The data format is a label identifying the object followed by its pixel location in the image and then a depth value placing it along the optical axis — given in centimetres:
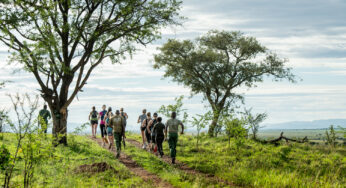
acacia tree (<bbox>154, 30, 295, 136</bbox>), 3738
